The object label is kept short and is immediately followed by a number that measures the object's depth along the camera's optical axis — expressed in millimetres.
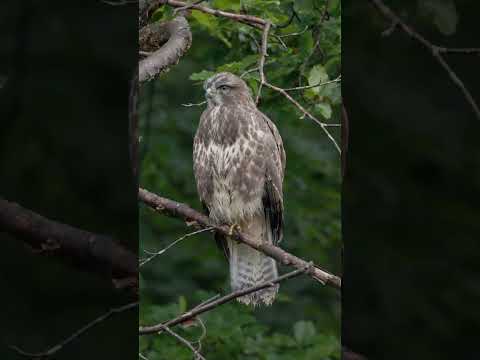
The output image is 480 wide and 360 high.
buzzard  16793
